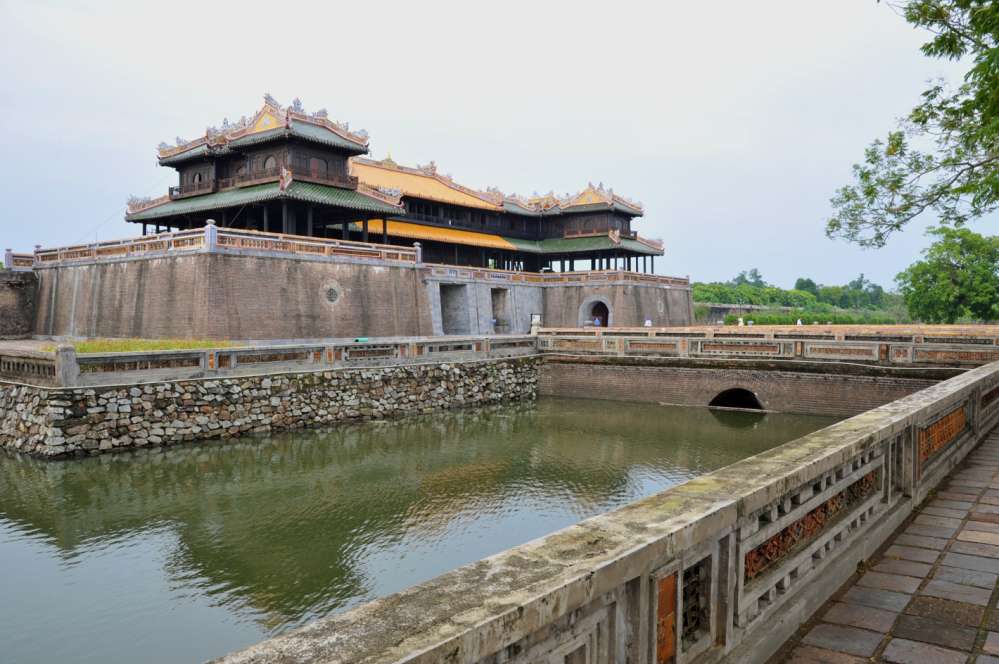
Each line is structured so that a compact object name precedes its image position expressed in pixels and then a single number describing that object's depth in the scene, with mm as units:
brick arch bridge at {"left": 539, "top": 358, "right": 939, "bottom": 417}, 18219
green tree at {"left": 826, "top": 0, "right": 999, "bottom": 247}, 7295
